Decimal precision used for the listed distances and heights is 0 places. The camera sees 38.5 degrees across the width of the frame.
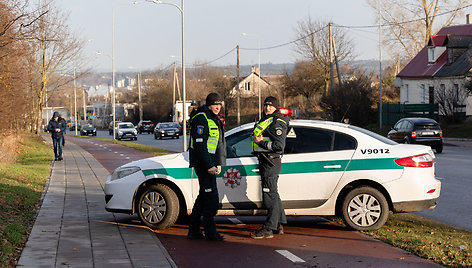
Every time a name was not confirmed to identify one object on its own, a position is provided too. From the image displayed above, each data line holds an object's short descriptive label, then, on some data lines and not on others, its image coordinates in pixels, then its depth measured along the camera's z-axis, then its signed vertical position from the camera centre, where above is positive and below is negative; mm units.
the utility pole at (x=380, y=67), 47188 +2800
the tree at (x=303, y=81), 71312 +2817
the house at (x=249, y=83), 111562 +4256
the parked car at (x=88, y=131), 76981 -2522
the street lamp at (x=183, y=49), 28547 +2512
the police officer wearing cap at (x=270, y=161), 8820 -695
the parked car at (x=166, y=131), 55062 -1856
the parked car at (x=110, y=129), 75362 -2293
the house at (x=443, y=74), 45938 +2630
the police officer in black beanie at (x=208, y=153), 8562 -565
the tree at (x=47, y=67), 46812 +2945
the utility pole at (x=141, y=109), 90556 -136
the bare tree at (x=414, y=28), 63438 +7811
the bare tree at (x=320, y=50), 68125 +5860
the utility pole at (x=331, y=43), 46312 +4451
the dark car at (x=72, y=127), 111794 -3140
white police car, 9289 -1015
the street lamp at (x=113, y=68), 54375 +3240
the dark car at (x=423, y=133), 27953 -1087
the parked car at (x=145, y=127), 80000 -2191
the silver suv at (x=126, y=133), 56719 -2060
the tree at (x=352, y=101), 47719 +464
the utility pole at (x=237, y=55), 59781 +4644
